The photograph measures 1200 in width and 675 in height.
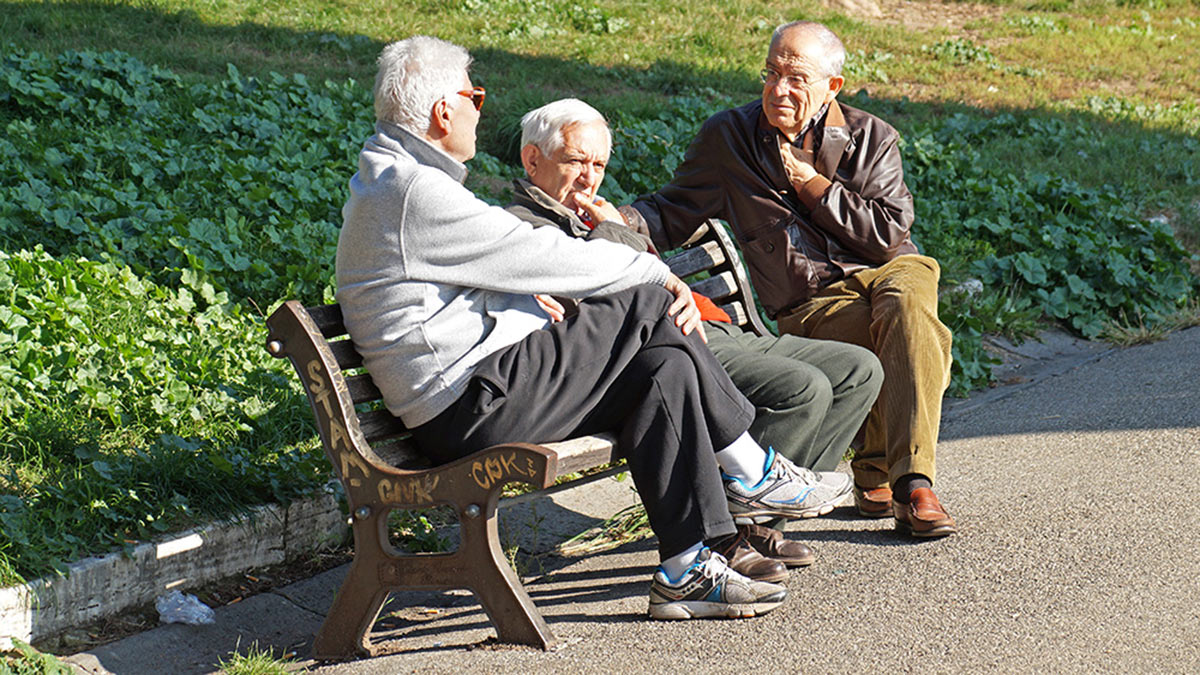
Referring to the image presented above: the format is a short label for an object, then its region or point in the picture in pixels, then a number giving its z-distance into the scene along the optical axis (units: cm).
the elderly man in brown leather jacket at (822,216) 817
